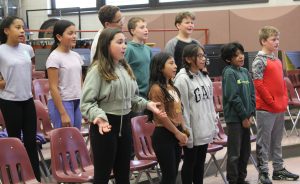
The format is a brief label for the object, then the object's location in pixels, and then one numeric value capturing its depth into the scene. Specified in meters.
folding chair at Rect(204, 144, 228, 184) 4.65
